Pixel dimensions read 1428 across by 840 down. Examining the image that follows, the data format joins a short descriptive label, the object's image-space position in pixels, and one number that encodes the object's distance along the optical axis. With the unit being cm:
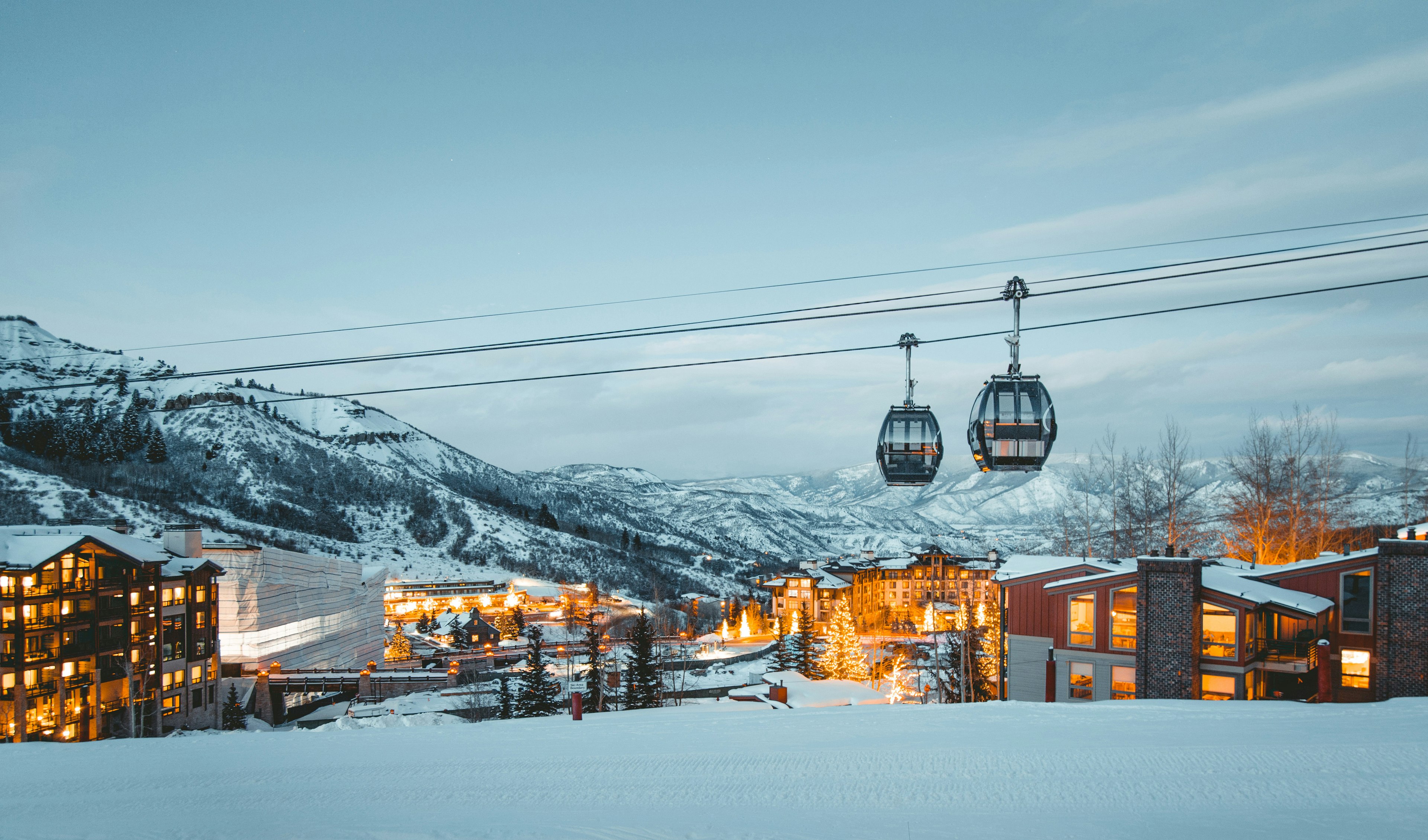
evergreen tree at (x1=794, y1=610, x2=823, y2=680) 4166
